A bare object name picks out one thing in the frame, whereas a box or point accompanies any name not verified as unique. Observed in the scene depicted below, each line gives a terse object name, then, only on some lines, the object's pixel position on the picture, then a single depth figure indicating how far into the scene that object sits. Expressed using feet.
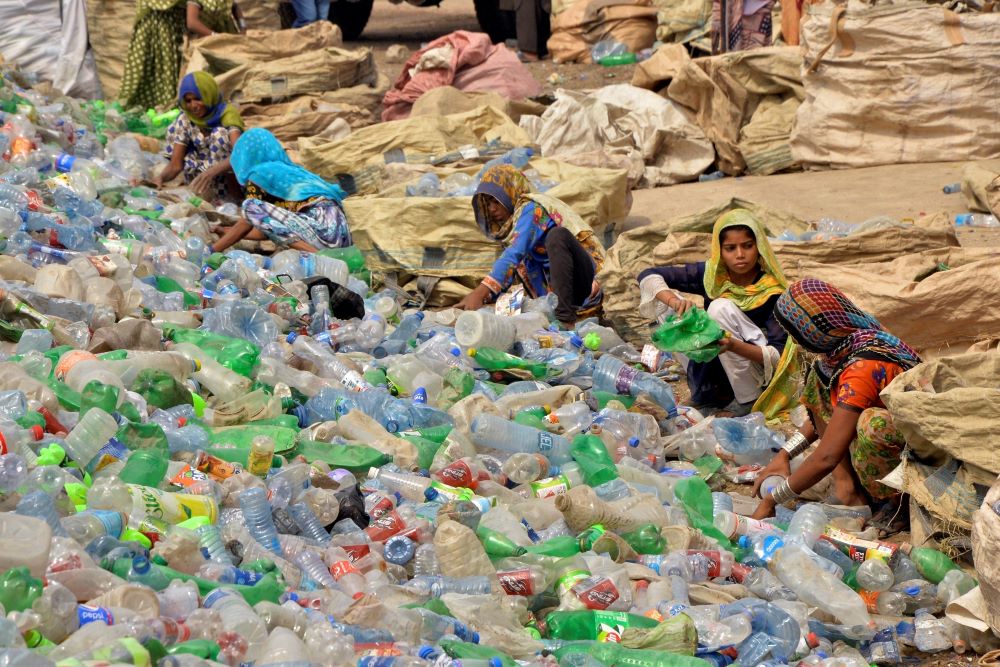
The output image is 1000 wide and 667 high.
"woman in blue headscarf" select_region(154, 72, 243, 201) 52.90
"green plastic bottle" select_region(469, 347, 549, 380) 34.94
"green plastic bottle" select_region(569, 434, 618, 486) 28.04
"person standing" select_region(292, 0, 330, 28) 82.00
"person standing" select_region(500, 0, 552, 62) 87.15
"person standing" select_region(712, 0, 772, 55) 69.46
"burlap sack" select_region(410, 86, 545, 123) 62.39
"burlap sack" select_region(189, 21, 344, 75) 68.44
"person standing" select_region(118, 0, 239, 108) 70.03
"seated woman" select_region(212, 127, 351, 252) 46.29
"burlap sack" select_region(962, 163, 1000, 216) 45.07
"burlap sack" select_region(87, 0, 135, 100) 72.38
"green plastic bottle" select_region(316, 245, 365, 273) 45.80
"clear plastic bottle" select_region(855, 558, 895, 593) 24.39
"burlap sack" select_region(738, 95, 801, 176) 58.95
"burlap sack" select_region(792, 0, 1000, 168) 54.39
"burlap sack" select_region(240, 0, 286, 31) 77.15
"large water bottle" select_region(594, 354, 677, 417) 34.50
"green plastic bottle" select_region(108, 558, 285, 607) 18.71
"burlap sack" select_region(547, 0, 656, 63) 81.20
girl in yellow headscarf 33.53
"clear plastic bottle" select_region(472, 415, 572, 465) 28.89
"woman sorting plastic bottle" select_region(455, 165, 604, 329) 40.22
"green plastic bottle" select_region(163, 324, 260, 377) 30.68
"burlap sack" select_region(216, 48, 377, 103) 66.95
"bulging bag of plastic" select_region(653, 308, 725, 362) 32.30
